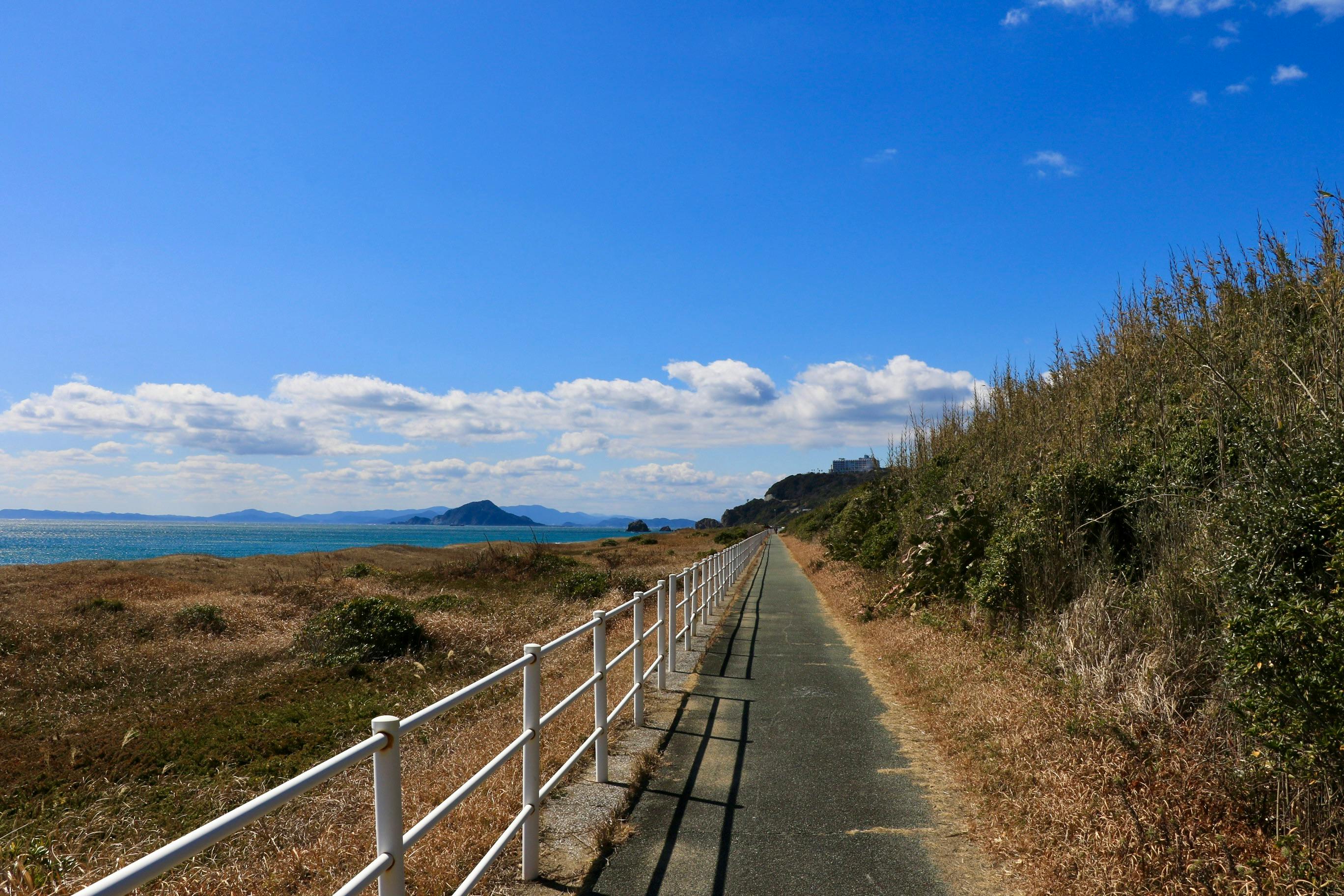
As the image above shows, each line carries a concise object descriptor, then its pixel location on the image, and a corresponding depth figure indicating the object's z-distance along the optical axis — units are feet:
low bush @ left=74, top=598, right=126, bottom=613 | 58.75
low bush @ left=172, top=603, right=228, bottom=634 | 54.08
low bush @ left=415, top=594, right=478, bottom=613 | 63.36
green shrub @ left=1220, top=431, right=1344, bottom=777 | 13.82
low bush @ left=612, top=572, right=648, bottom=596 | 66.23
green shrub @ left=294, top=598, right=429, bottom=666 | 46.55
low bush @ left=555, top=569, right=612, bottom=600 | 66.44
